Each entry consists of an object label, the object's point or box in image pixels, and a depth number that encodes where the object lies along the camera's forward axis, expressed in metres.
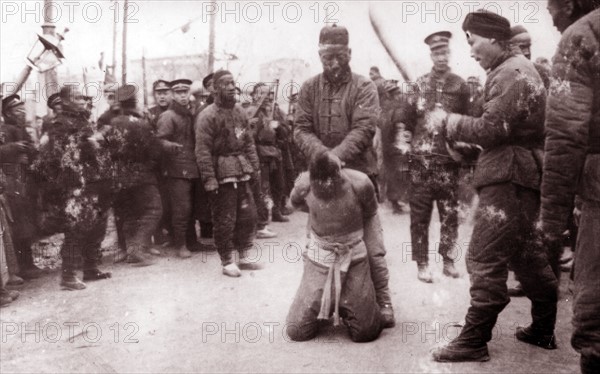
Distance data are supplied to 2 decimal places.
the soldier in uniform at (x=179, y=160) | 6.61
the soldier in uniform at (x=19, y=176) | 5.45
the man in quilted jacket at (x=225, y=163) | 5.75
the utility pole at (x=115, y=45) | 5.87
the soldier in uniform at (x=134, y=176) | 6.36
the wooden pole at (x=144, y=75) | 6.66
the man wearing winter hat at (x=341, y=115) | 4.34
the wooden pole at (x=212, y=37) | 6.13
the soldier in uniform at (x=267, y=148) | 8.31
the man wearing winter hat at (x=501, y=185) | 3.35
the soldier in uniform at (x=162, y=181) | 7.05
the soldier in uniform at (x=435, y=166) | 5.12
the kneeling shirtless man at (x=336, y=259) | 3.92
